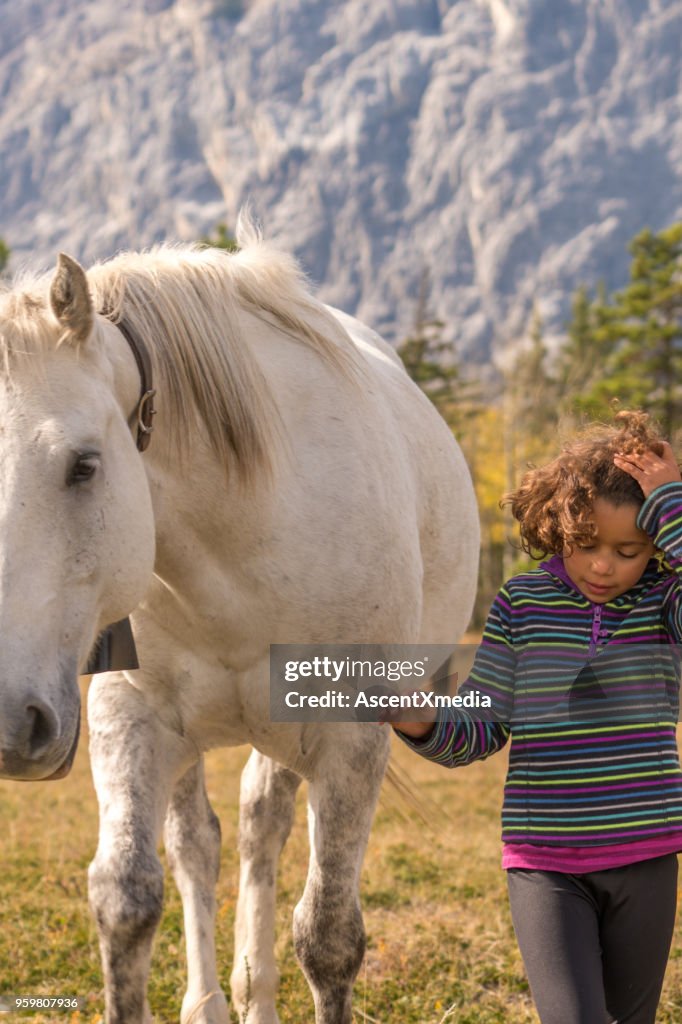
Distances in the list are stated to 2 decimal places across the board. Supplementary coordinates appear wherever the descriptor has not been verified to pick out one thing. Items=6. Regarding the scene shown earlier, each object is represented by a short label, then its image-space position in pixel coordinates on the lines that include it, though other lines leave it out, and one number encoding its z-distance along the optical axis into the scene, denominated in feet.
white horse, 8.55
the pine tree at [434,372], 118.73
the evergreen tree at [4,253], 105.70
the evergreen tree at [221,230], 106.44
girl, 8.20
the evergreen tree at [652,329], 106.73
